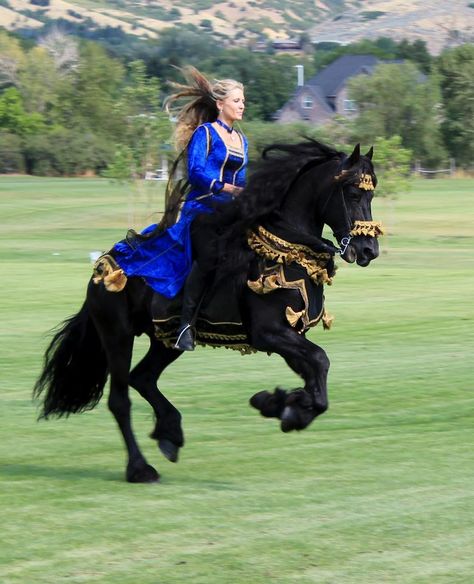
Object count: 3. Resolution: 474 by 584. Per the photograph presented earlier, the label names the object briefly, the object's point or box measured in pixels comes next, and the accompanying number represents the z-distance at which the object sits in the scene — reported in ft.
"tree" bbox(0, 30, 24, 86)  440.86
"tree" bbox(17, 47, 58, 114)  409.57
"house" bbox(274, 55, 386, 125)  422.82
